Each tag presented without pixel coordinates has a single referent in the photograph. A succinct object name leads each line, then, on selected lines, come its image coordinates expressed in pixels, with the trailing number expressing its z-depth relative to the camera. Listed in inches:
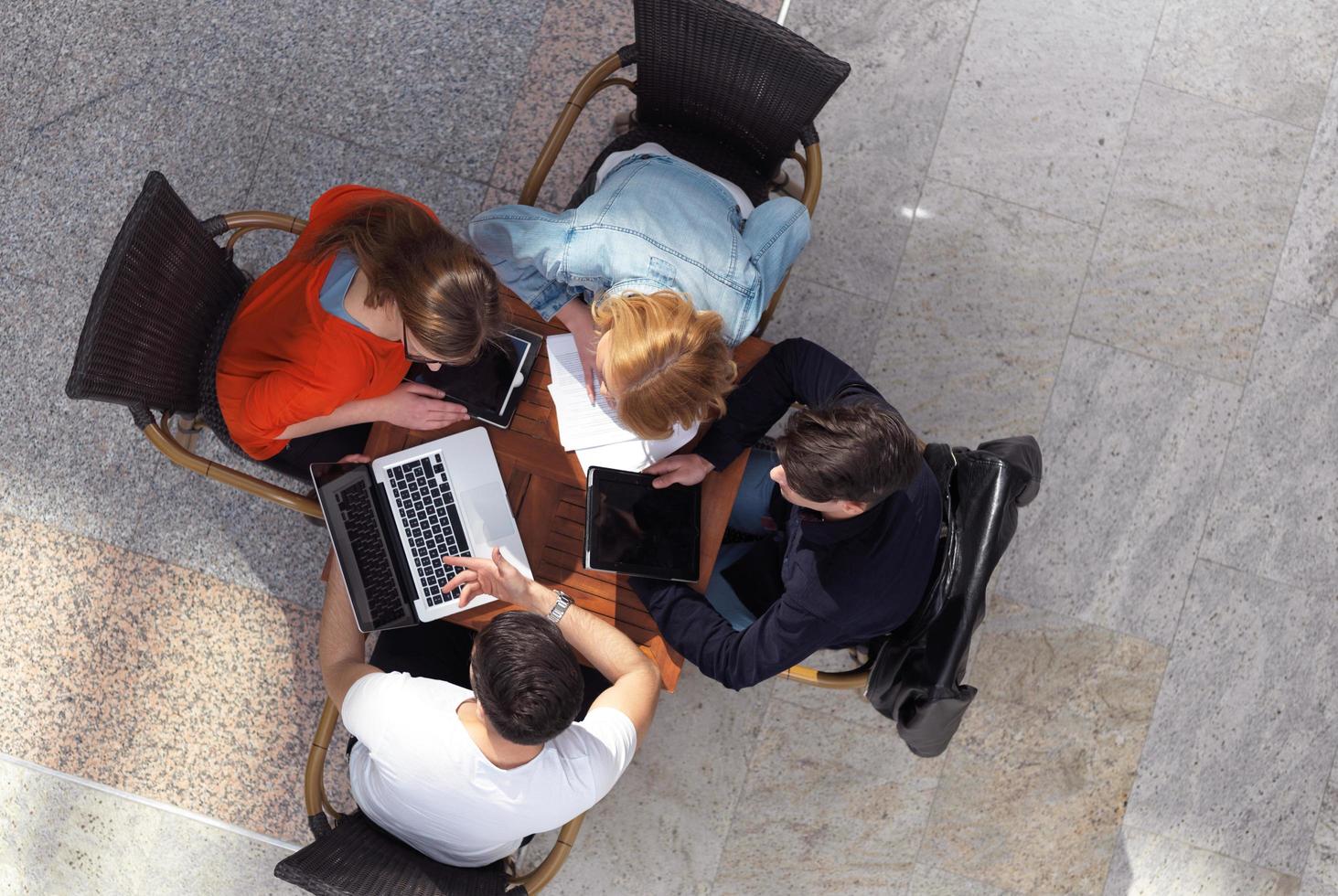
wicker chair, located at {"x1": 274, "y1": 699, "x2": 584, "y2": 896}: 68.9
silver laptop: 75.9
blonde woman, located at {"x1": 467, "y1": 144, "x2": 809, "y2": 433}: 71.4
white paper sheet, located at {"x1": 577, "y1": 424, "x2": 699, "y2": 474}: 76.0
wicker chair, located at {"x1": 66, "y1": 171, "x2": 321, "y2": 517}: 67.9
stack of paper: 76.0
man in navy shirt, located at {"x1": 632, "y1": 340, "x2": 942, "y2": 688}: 65.5
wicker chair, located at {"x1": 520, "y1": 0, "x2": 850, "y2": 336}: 76.0
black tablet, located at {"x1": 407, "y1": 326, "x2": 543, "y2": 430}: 76.2
